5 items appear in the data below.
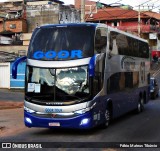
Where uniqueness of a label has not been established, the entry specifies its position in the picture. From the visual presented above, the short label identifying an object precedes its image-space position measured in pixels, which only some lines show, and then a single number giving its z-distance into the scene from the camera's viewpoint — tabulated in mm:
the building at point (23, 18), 59025
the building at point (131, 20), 83812
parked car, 34531
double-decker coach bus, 13898
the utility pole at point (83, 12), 26172
